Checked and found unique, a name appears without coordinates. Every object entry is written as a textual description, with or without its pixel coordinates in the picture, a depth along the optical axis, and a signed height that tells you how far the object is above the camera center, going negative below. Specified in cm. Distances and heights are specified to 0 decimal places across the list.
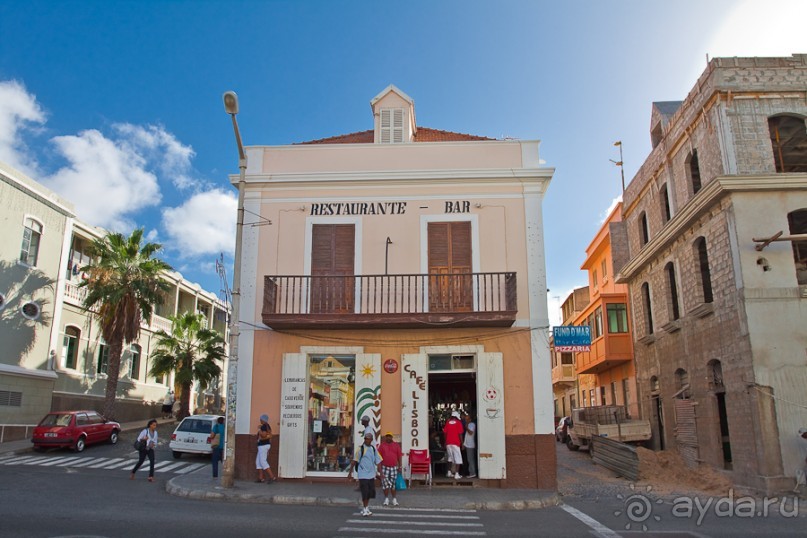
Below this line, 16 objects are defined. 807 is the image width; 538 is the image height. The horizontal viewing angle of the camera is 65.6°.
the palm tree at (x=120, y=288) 2558 +504
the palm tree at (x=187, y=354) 3031 +285
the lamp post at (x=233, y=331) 1308 +175
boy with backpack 1092 -106
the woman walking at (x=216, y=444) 1556 -79
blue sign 1744 +201
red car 2042 -59
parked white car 2045 -77
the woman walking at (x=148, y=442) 1535 -72
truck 2159 -57
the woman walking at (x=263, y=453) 1430 -92
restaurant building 1468 +268
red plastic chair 1425 -118
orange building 2634 +326
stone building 1559 +385
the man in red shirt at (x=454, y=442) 1464 -72
